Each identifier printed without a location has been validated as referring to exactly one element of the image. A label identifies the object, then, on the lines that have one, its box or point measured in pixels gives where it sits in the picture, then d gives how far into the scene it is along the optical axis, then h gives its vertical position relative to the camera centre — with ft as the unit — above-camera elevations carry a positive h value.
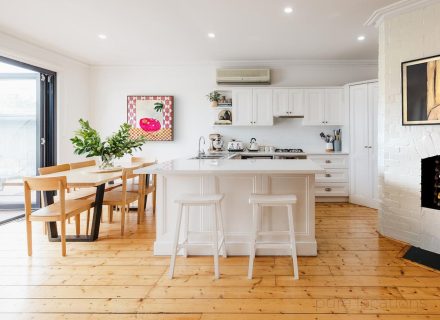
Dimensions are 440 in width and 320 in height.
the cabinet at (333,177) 17.03 -1.07
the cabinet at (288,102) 17.67 +3.49
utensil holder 17.79 +0.73
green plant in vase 11.47 +0.67
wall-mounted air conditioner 17.89 +5.23
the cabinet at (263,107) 17.79 +3.24
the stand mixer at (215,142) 18.49 +1.14
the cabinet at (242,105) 17.88 +3.37
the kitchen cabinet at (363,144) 15.57 +0.83
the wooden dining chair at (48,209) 8.99 -1.60
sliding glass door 14.34 +1.84
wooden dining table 10.56 -1.47
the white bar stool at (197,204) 7.73 -1.27
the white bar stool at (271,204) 7.75 -1.49
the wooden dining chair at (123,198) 11.37 -1.53
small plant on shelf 18.07 +3.94
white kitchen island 9.34 -1.58
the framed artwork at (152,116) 18.86 +2.91
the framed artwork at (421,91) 9.45 +2.28
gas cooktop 18.10 +0.55
